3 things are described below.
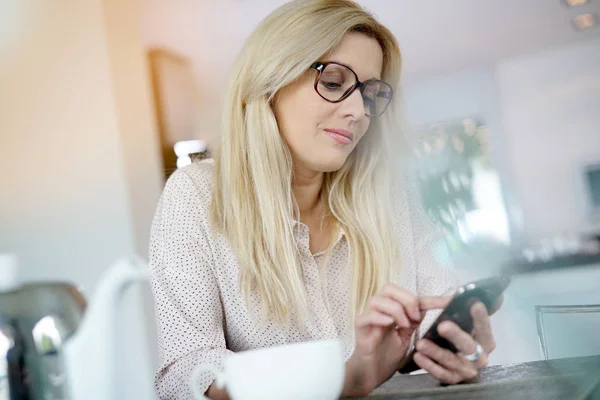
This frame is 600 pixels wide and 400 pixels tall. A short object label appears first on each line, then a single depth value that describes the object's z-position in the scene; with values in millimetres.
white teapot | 461
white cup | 399
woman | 799
